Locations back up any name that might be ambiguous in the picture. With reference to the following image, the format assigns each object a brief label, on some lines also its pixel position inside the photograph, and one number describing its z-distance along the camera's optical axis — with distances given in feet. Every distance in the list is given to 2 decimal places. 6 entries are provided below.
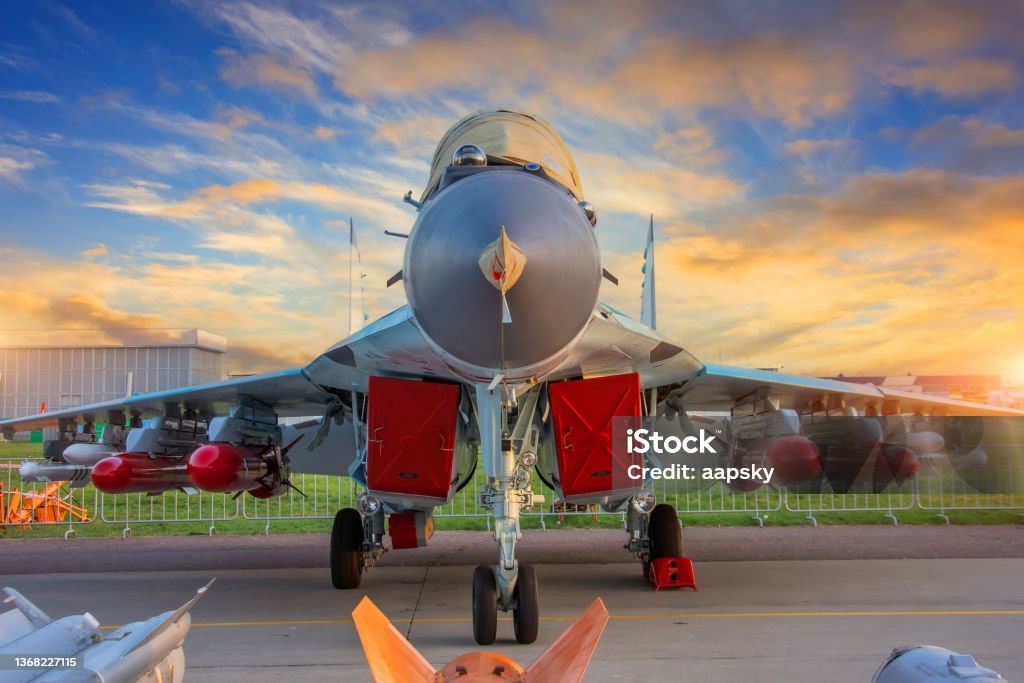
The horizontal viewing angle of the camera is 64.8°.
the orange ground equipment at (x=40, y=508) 45.39
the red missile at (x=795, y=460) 25.61
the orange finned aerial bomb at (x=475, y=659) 9.64
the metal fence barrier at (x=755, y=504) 43.60
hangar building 131.54
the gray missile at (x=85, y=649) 10.53
